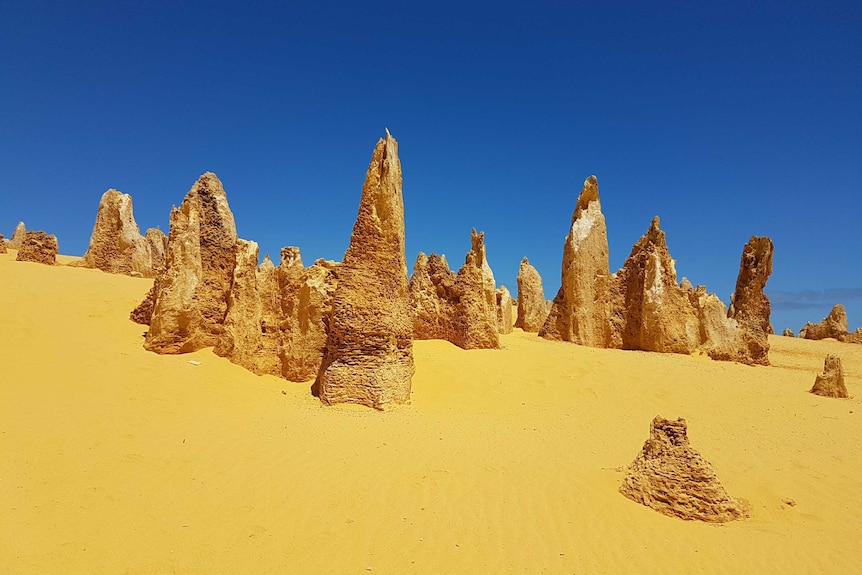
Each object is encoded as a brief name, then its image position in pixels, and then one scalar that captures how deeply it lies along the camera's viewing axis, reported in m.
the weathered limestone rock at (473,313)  12.91
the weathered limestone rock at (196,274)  9.24
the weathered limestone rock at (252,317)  9.45
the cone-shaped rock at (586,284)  15.62
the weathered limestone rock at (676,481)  5.23
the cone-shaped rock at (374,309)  8.04
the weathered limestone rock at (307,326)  9.40
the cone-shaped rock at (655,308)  14.72
